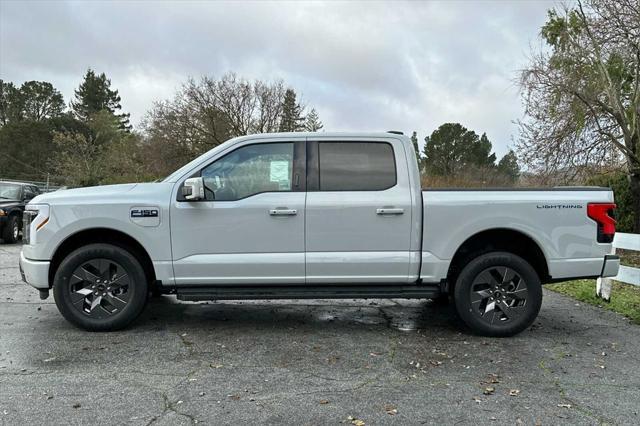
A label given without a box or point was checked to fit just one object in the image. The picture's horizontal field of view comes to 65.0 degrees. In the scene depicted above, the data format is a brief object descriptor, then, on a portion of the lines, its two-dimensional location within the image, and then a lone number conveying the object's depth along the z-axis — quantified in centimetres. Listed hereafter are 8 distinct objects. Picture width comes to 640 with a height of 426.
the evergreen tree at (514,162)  1519
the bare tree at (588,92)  1222
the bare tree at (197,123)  3008
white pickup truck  488
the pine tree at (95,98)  6669
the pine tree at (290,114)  3225
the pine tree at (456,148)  4953
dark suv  1348
